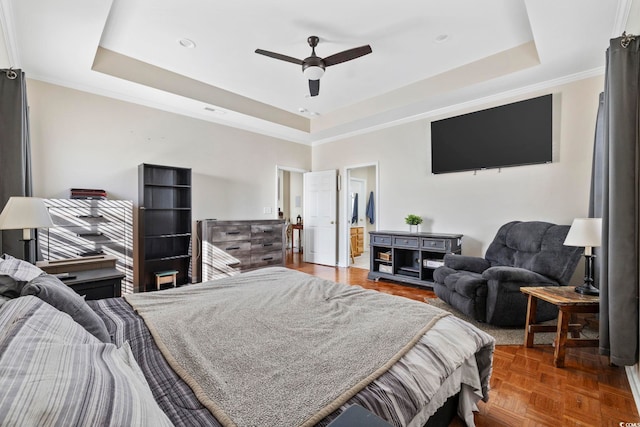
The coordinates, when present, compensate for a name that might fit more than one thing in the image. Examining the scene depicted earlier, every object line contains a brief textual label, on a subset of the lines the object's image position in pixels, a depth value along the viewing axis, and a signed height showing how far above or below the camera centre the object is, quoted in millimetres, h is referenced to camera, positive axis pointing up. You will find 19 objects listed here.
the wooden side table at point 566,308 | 2146 -748
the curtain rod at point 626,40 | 1840 +1115
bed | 611 -583
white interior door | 6031 -173
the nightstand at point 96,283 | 2299 -630
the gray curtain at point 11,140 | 2283 +546
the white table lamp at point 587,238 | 2266 -226
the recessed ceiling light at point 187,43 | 3066 +1819
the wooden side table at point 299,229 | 7473 -544
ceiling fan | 2758 +1512
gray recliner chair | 2732 -687
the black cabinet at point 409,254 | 4078 -711
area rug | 2552 -1178
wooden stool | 4027 -1002
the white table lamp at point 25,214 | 1979 -50
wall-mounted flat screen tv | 3555 +1007
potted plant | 4500 -165
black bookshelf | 4020 -225
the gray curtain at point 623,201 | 1827 +65
